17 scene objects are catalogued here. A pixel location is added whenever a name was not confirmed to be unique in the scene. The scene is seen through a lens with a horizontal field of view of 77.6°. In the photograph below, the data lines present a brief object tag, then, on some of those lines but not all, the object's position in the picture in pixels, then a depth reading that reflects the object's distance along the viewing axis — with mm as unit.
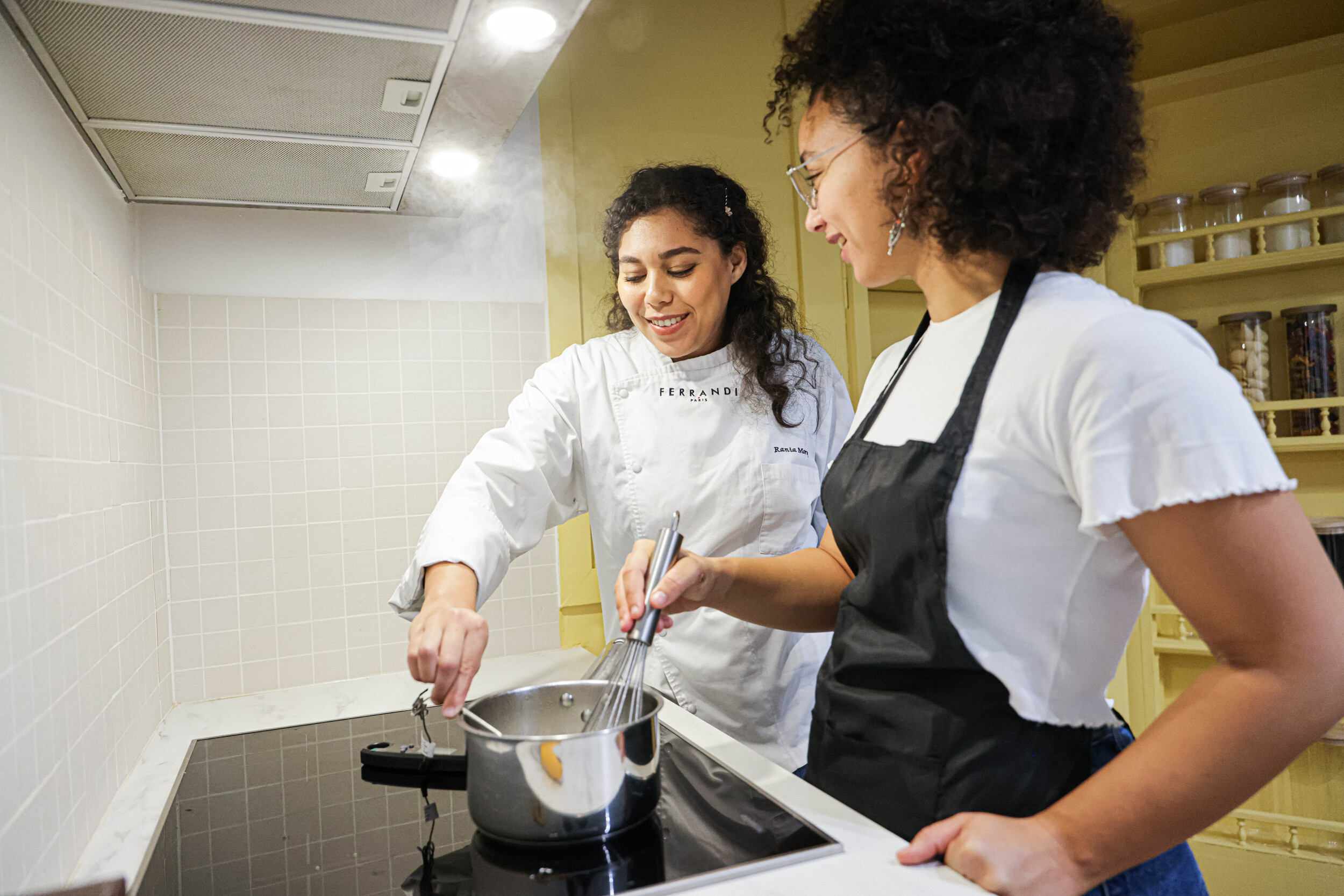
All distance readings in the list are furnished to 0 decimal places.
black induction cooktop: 747
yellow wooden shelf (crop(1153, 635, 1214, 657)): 2209
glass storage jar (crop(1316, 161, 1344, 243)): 2107
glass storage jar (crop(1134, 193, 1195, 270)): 2293
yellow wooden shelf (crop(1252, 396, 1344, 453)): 2059
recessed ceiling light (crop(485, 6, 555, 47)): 1008
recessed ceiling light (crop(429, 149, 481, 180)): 1510
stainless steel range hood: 968
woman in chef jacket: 1383
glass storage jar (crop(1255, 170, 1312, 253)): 2119
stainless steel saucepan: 726
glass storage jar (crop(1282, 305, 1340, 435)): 2109
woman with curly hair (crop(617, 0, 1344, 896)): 583
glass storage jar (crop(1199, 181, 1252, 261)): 2197
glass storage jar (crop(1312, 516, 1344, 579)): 1979
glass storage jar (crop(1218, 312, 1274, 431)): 2188
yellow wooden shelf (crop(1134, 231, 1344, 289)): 2100
